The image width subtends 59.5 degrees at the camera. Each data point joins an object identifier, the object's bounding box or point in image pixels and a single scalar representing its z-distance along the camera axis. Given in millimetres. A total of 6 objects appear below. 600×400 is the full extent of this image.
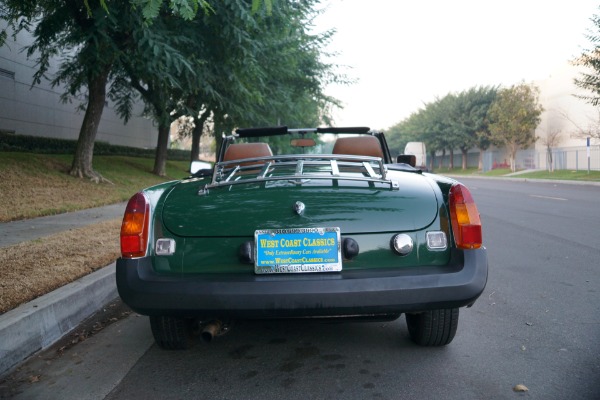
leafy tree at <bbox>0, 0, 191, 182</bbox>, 11477
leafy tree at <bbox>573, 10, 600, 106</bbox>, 23688
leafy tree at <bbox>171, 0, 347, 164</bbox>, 14141
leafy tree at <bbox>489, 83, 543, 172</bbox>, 42969
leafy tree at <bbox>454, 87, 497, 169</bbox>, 54031
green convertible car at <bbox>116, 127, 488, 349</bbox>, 2713
